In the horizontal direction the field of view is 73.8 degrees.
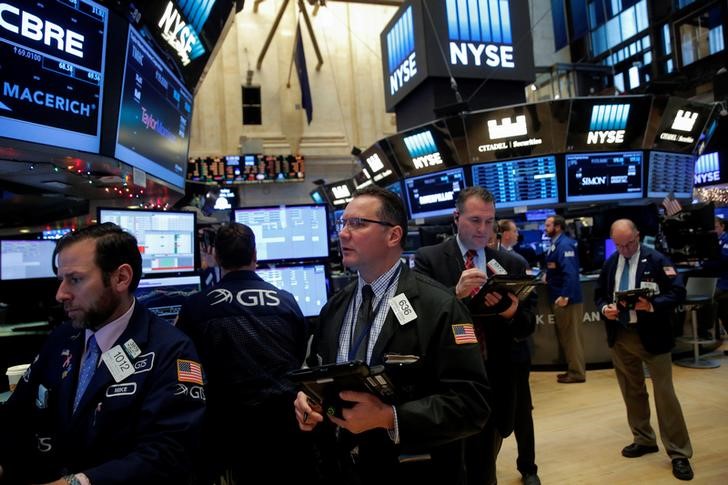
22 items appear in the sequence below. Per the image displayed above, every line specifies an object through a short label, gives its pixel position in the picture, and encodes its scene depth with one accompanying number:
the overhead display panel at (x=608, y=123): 6.44
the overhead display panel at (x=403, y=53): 7.88
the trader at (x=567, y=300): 5.42
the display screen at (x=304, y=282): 3.68
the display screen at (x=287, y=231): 3.74
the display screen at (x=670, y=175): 6.76
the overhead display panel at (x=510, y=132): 6.59
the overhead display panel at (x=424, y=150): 7.12
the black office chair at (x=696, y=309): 5.47
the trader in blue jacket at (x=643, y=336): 3.25
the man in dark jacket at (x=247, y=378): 2.34
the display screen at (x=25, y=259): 4.35
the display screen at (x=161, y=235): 2.88
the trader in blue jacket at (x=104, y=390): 1.41
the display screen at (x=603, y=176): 6.64
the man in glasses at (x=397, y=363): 1.31
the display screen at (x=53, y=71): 2.07
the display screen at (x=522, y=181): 6.73
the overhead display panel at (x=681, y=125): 6.64
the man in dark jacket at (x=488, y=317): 2.47
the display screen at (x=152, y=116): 2.78
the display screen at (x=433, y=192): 7.26
